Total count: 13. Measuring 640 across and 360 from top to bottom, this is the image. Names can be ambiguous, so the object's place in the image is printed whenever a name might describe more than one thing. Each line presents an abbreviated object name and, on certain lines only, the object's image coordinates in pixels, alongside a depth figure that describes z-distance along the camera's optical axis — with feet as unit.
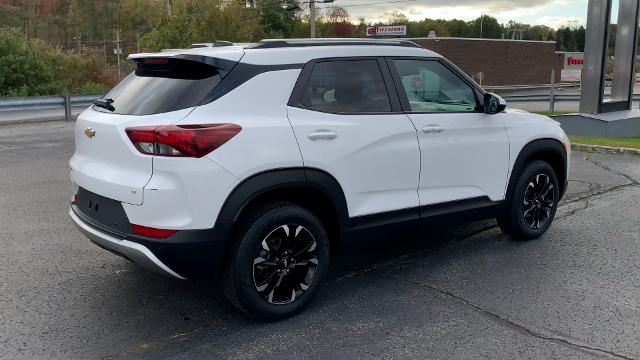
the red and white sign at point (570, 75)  119.77
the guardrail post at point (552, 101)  95.77
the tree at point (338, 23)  267.39
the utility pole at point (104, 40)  272.31
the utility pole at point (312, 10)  130.93
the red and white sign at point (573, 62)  161.43
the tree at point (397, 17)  350.23
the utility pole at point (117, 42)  212.23
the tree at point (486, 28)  345.72
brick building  193.57
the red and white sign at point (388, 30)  193.61
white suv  11.59
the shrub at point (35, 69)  77.46
